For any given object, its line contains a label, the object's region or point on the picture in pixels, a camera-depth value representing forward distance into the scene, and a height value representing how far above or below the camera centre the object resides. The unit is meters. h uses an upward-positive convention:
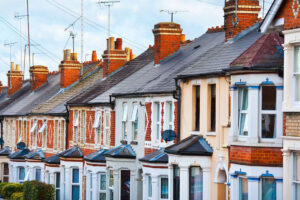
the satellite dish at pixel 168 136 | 30.73 -1.26
